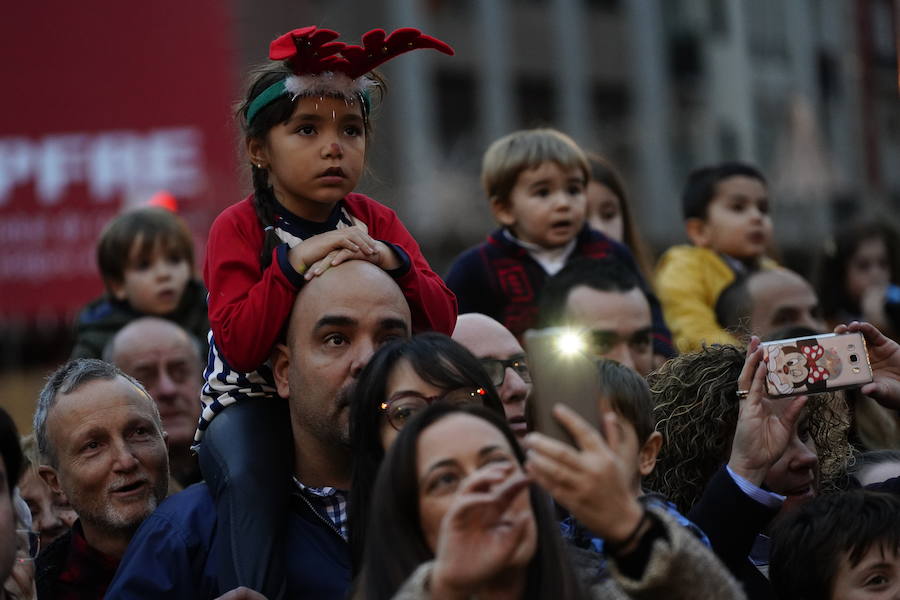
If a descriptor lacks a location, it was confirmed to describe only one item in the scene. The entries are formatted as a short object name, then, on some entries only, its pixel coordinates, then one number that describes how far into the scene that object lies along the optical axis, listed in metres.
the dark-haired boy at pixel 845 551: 8.09
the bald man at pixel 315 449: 8.34
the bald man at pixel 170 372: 12.30
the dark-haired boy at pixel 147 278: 14.16
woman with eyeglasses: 7.74
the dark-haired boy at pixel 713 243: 13.86
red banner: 33.09
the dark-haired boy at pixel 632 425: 7.91
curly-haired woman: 8.10
